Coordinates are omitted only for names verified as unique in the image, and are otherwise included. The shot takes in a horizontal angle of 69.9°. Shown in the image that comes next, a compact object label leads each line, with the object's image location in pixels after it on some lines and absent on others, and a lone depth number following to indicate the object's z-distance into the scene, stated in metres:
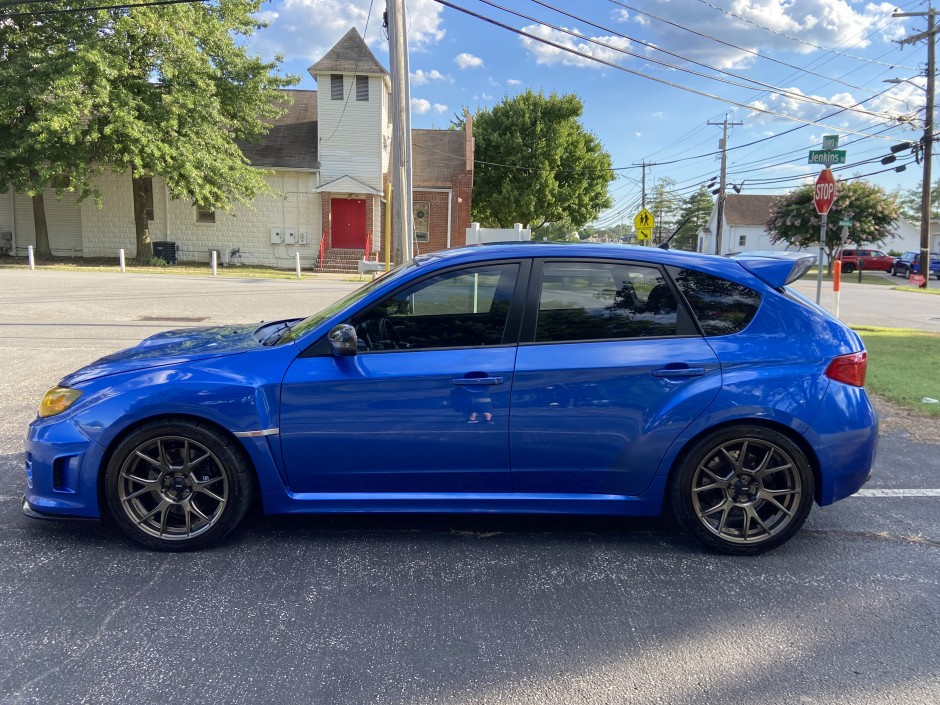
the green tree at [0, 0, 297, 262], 21.86
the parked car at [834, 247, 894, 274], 41.28
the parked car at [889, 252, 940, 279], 37.84
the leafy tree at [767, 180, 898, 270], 40.34
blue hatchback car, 3.42
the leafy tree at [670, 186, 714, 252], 88.60
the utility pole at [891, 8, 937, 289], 29.80
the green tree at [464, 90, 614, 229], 42.38
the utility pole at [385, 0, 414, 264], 10.95
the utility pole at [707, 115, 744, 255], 44.09
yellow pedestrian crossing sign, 18.61
